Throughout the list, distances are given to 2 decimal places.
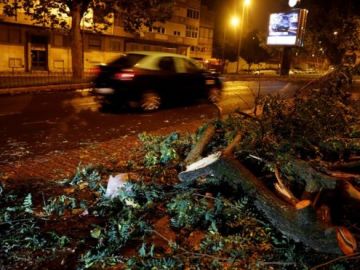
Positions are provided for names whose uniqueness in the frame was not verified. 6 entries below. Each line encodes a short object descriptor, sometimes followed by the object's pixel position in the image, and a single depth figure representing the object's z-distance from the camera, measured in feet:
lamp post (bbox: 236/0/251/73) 115.49
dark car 36.50
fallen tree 11.91
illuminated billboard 112.78
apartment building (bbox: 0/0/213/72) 92.07
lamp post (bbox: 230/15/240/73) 146.67
